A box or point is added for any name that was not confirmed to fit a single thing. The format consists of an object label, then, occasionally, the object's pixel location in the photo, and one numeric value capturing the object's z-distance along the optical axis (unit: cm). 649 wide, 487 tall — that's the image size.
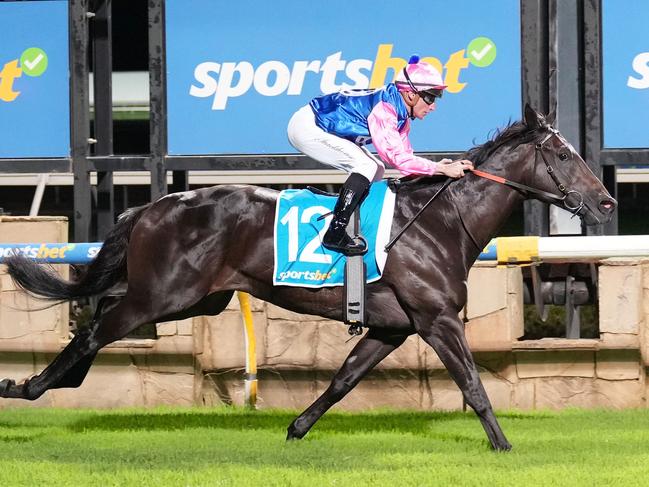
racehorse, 1330
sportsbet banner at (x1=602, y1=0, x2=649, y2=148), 1681
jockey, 1314
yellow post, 1559
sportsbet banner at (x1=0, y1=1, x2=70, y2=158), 1786
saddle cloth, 1332
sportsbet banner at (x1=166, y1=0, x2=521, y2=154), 1702
